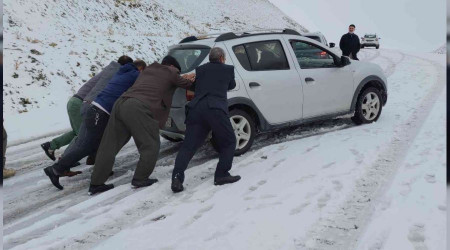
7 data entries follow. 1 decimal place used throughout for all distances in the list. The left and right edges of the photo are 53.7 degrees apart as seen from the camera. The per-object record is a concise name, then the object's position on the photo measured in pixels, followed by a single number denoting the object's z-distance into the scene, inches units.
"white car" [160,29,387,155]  248.5
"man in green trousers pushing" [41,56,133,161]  229.9
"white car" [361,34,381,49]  1481.3
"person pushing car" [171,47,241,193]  202.8
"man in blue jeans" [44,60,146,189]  212.4
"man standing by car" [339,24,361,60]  578.6
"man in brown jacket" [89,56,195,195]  202.8
